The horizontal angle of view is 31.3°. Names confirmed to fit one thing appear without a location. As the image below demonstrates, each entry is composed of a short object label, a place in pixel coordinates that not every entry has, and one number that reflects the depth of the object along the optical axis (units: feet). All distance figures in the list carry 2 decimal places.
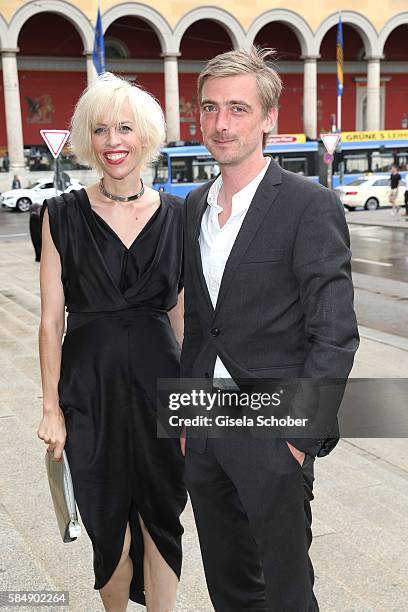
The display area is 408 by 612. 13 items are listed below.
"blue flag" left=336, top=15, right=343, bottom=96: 110.63
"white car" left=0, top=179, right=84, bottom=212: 102.83
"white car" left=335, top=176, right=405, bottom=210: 92.17
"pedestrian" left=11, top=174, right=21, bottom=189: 109.60
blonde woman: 8.71
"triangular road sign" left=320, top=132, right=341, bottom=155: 70.38
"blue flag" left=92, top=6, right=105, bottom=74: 89.11
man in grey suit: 7.17
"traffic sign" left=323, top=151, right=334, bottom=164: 74.02
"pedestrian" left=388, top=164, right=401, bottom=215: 82.38
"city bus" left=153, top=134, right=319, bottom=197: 95.91
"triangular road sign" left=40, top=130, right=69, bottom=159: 43.88
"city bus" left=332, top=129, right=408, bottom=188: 101.96
